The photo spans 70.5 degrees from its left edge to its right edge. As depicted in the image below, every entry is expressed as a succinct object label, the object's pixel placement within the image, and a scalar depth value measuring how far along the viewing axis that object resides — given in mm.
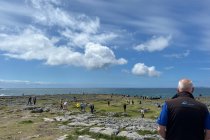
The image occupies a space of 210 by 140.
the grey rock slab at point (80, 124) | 17065
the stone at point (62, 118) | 20081
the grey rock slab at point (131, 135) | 12446
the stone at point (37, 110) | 27865
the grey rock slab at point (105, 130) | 13295
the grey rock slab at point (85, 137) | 12132
